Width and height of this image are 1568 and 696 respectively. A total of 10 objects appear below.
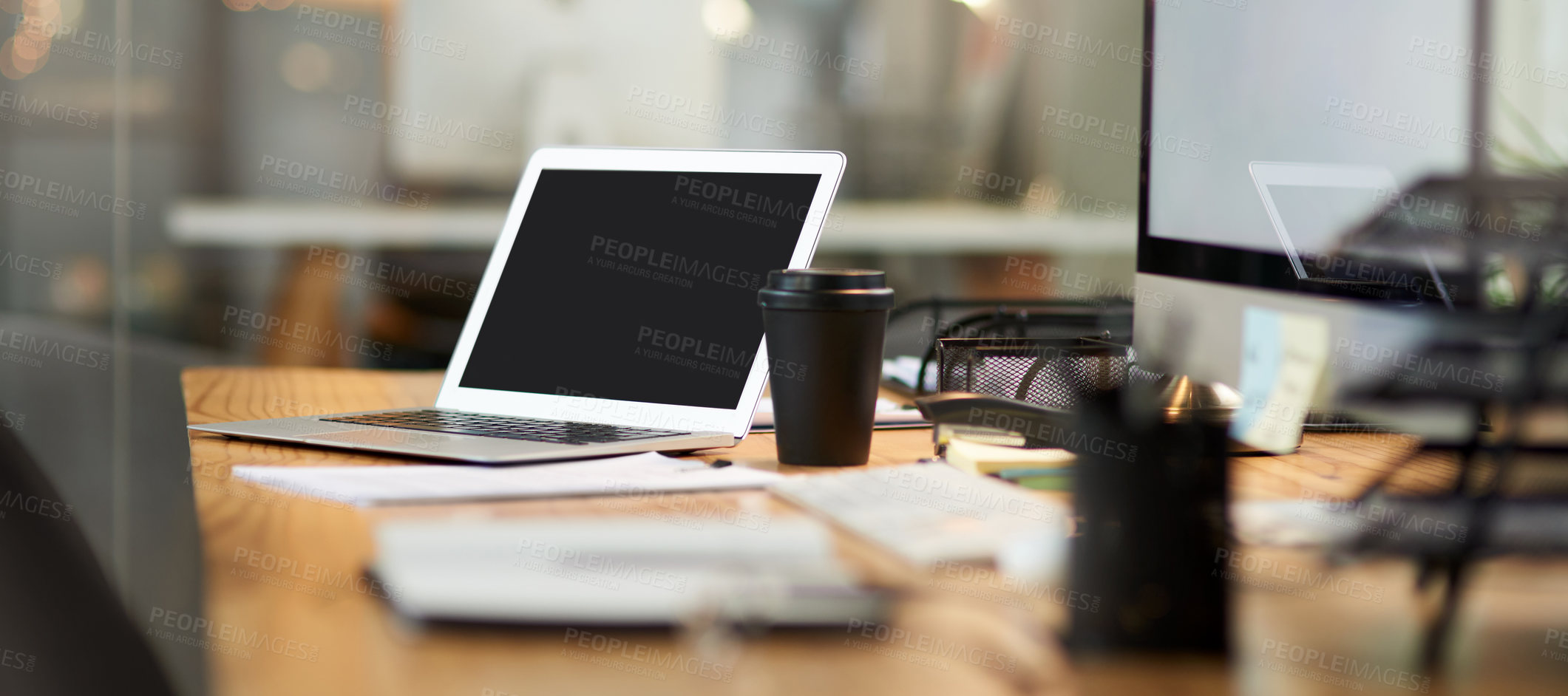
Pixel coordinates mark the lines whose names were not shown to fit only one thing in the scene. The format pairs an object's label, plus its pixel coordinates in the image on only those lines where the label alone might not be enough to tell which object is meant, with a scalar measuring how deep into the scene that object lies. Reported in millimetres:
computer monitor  1749
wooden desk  1527
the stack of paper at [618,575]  1607
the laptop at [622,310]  2022
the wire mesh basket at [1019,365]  2059
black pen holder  1591
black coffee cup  1923
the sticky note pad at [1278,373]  1857
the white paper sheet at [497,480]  1819
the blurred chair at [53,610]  1851
